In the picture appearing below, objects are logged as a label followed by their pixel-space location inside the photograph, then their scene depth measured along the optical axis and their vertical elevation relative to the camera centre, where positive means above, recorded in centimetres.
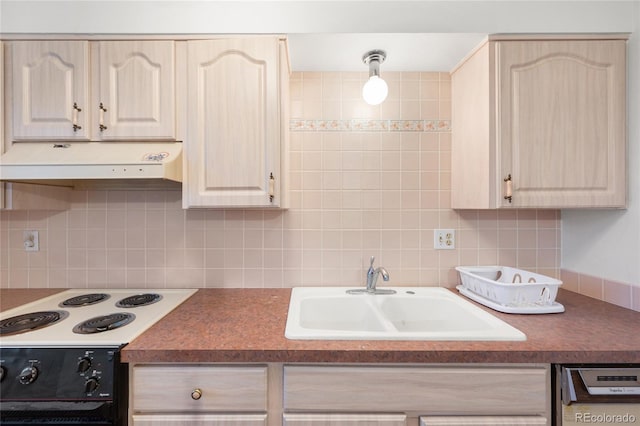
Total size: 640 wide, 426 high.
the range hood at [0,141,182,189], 115 +21
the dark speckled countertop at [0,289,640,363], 91 -41
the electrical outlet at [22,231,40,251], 159 -14
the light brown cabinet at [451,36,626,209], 126 +37
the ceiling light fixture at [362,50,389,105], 134 +58
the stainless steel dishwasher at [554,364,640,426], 90 -54
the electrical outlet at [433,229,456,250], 163 -14
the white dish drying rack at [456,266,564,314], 122 -35
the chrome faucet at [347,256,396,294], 150 -35
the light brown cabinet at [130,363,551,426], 93 -56
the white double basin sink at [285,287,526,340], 137 -46
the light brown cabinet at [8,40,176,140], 129 +53
